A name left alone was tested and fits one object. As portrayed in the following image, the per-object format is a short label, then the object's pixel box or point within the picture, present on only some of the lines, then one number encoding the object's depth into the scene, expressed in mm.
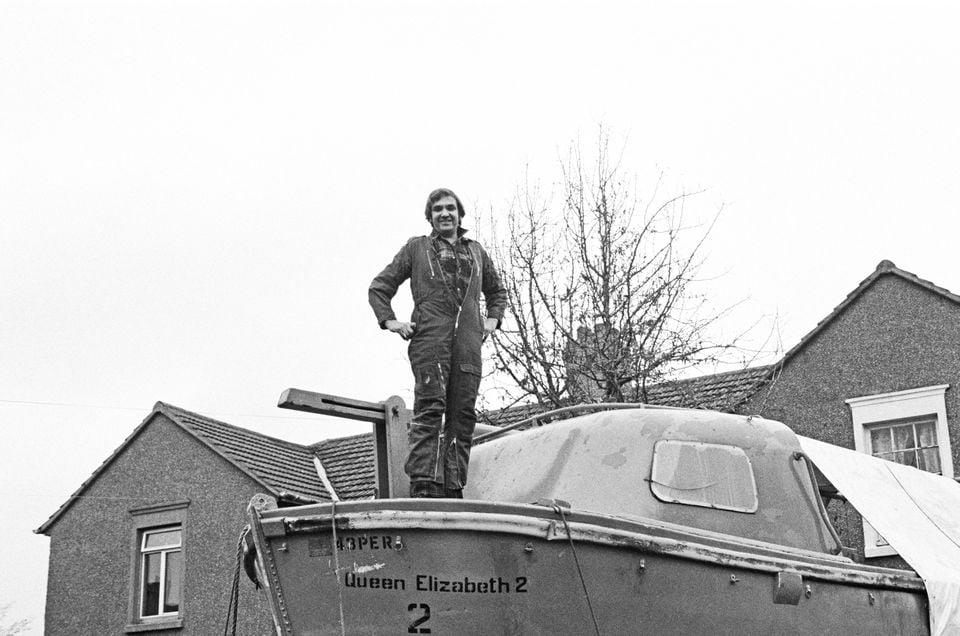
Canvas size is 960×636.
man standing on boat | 8539
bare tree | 18109
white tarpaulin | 9469
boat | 7617
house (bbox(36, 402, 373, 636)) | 22359
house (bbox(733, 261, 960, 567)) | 19031
